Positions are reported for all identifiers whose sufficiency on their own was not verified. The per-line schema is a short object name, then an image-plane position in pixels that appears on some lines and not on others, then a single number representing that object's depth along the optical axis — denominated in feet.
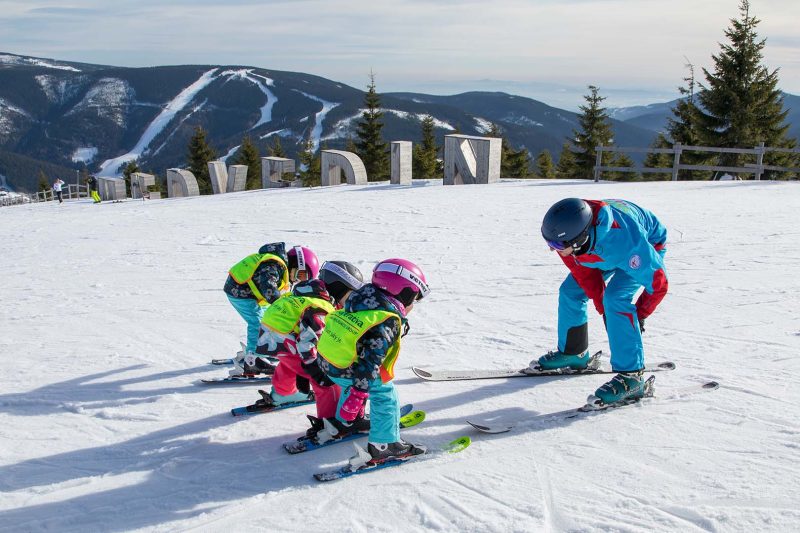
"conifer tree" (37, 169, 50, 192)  259.56
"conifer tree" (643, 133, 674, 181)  122.47
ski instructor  13.57
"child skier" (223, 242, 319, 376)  16.46
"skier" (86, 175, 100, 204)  97.30
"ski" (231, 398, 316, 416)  15.05
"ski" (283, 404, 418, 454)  13.11
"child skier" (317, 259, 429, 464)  11.43
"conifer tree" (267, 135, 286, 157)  202.76
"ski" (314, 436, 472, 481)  11.92
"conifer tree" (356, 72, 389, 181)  156.97
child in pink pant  13.48
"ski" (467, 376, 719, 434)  13.83
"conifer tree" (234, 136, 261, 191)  192.14
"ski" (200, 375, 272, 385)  17.24
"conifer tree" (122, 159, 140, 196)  223.92
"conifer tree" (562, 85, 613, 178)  133.49
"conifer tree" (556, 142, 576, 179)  139.95
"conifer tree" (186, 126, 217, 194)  187.21
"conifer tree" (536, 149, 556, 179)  176.09
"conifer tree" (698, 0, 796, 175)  98.53
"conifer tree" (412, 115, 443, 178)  157.89
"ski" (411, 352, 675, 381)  16.94
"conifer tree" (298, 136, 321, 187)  179.07
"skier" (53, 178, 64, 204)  107.99
